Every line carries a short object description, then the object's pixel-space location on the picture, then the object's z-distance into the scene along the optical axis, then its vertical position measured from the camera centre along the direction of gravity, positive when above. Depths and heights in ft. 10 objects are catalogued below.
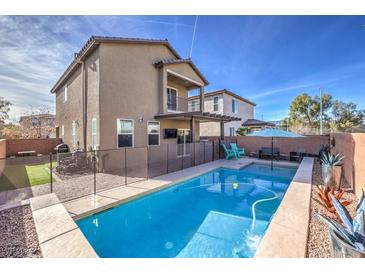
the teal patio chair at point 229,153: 47.47 -4.57
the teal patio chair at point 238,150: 48.37 -3.97
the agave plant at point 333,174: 21.36 -4.68
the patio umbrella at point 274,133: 36.19 +0.73
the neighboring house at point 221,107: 69.36 +12.33
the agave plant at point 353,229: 8.19 -4.63
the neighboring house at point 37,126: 64.22 +3.81
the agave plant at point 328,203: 13.96 -5.65
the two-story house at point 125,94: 32.76 +9.01
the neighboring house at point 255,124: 80.30 +5.70
